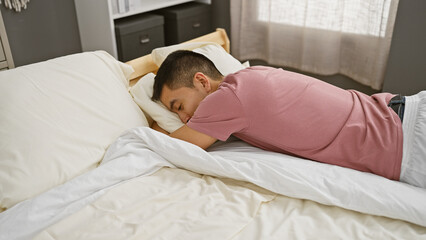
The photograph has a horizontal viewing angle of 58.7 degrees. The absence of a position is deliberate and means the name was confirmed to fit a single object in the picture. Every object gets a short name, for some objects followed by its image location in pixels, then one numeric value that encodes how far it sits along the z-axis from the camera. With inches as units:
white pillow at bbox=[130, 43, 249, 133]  57.2
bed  36.9
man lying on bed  45.2
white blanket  37.8
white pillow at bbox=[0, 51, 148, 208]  42.4
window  88.4
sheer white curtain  89.7
